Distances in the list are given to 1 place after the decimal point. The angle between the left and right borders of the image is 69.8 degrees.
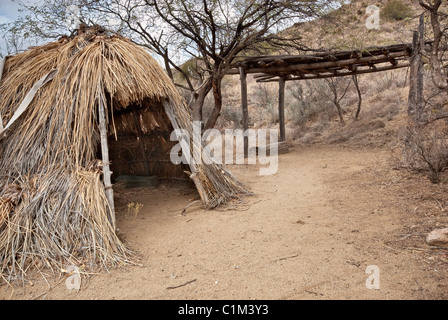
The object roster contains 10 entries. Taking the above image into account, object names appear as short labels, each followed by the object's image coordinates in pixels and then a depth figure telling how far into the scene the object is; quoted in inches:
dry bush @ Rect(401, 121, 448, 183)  171.3
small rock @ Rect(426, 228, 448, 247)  104.9
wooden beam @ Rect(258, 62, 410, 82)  354.3
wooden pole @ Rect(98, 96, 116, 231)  134.5
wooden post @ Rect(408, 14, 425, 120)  270.4
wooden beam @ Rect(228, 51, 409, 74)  315.9
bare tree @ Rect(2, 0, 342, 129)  270.7
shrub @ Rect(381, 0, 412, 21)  646.8
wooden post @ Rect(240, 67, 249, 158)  351.9
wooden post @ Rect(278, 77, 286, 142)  411.5
